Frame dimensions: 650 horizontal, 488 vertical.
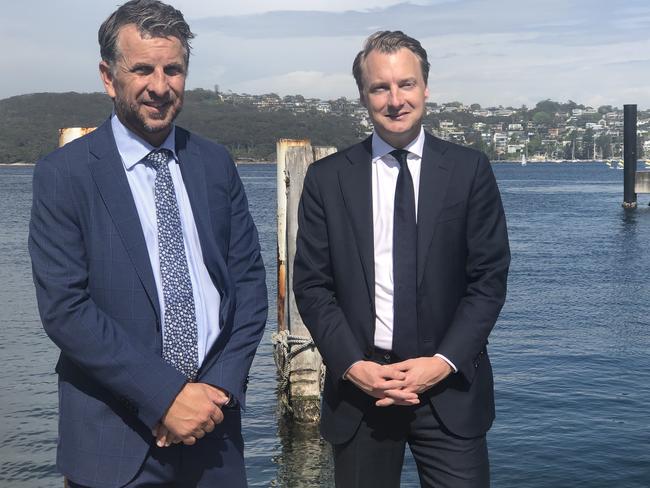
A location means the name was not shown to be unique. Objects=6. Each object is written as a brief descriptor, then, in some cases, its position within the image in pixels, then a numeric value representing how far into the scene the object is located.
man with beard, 3.12
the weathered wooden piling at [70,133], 5.57
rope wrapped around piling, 8.79
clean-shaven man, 3.65
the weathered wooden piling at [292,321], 8.73
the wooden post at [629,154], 42.31
